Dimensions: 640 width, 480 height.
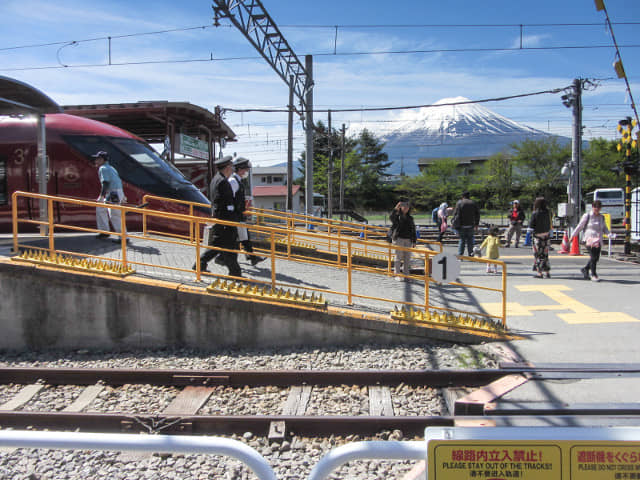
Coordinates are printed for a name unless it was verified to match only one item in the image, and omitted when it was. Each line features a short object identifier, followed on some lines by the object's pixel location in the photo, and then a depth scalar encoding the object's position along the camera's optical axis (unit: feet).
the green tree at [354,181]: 198.18
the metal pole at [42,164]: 29.09
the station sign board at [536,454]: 5.46
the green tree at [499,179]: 170.91
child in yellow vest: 33.86
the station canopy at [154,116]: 54.39
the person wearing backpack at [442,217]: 48.64
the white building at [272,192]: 190.44
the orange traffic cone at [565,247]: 53.26
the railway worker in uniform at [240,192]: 24.85
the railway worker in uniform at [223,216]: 23.24
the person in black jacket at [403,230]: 29.68
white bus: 109.19
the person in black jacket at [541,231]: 32.58
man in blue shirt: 28.27
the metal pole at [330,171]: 105.92
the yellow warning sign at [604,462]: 5.44
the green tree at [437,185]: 194.18
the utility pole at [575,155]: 59.36
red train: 33.50
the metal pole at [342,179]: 127.72
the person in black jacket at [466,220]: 35.99
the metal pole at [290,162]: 76.80
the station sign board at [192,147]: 59.11
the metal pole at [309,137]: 53.57
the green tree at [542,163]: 162.50
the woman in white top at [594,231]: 31.12
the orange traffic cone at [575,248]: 48.86
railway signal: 48.62
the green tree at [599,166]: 164.76
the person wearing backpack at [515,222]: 56.58
